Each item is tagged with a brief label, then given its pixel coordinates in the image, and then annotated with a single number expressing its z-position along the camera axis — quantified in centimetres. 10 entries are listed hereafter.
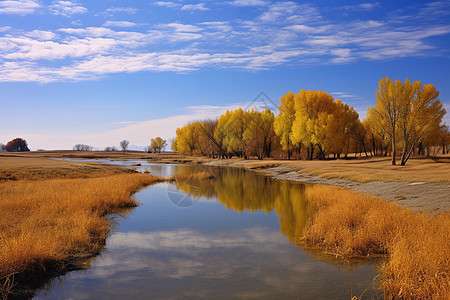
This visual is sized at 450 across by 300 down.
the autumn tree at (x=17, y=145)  19225
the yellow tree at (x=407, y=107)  4016
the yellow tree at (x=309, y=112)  5825
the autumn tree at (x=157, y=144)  18109
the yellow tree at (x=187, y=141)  11119
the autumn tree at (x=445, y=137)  7740
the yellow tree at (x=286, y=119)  6675
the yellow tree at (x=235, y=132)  7950
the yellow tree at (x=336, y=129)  5691
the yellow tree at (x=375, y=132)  5074
